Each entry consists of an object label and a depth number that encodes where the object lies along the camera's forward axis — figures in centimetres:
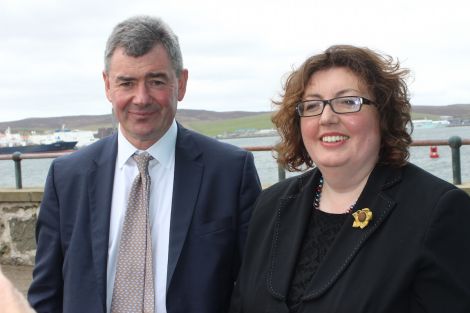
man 273
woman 224
